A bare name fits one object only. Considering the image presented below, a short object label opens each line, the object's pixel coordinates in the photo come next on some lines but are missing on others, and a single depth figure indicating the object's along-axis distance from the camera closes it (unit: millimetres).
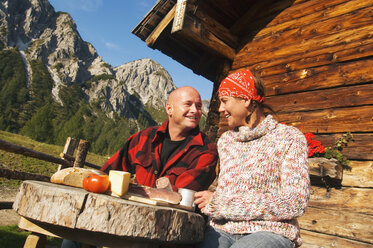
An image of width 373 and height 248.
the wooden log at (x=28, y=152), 4535
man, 2453
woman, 1751
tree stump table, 1360
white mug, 1935
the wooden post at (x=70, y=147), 7147
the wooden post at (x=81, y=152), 6375
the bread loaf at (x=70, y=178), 1833
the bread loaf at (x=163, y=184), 1958
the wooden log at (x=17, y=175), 4645
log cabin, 3680
